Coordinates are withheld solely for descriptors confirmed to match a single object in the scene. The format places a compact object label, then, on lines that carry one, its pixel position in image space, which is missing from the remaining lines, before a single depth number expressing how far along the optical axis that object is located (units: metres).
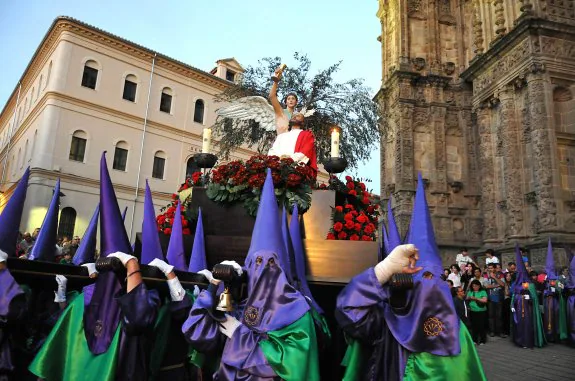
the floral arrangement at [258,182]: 5.40
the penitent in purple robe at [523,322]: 10.02
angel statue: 6.41
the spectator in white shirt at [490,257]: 13.83
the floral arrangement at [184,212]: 5.79
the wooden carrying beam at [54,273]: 3.12
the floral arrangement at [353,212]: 5.19
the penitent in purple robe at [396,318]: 3.06
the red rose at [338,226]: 5.11
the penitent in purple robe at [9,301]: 2.94
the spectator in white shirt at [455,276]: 11.45
